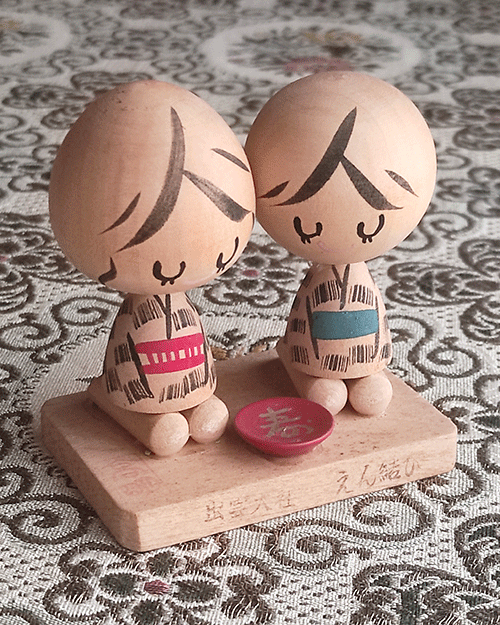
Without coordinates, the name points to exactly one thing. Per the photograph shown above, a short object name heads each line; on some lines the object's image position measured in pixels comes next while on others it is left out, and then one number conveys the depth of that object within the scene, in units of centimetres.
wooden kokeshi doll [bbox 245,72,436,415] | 29
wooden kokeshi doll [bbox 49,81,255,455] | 27
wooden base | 29
